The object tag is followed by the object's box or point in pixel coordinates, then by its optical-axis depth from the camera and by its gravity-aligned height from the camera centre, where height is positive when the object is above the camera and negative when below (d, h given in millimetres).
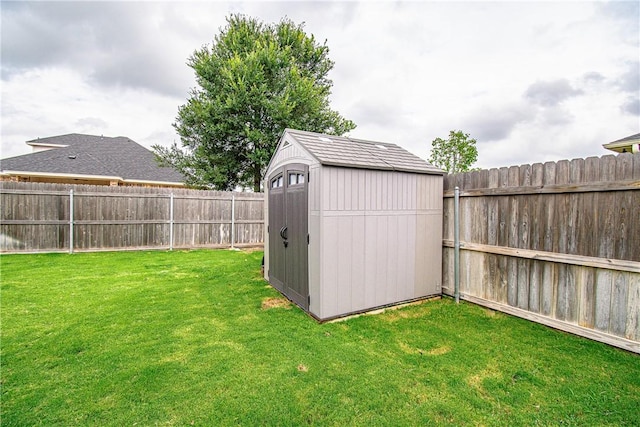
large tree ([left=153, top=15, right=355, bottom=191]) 12062 +4517
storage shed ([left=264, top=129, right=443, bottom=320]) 3553 -227
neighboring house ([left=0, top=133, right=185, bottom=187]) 12086 +2005
